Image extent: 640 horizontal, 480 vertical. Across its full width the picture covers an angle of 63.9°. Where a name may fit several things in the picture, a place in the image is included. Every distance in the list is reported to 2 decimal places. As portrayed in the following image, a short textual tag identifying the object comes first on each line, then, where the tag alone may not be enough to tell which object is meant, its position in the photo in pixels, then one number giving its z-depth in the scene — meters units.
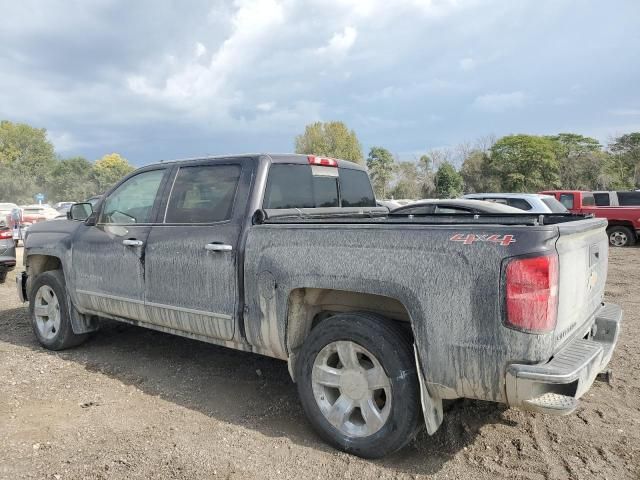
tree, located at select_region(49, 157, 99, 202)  80.56
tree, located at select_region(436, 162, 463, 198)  58.19
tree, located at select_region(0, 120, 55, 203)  79.94
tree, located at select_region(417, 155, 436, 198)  63.34
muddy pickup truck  2.58
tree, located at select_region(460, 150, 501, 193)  59.75
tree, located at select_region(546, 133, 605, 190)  54.19
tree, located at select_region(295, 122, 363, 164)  77.25
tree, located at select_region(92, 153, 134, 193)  96.71
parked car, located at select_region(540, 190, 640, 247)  15.96
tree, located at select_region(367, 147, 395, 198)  69.88
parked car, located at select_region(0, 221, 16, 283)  9.37
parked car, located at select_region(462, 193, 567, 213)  11.66
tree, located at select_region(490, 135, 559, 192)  55.78
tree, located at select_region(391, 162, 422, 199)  64.38
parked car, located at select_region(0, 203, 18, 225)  15.79
